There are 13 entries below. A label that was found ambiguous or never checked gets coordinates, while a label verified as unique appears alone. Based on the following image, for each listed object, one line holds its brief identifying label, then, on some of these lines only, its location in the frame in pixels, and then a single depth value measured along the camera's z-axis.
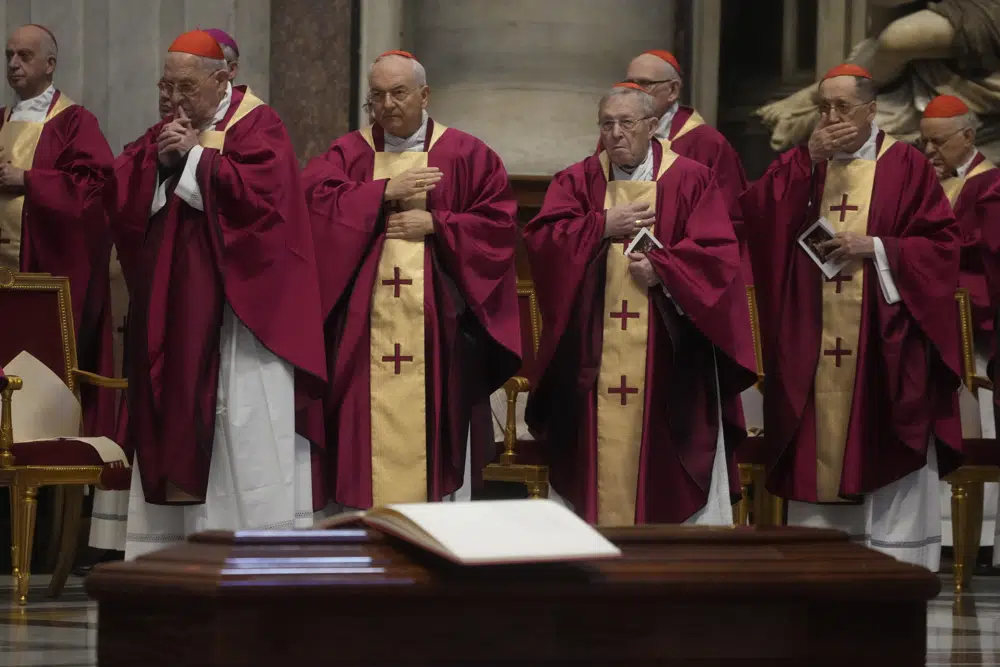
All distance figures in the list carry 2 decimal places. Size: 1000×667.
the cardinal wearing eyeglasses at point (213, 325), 11.59
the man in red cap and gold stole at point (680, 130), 16.33
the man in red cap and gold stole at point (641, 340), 12.41
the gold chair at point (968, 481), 14.71
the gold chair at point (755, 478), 14.46
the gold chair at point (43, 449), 13.07
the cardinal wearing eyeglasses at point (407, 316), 12.28
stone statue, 19.00
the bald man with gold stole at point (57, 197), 15.41
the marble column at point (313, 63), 18.73
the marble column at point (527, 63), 19.42
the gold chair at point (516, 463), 13.74
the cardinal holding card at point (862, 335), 13.54
